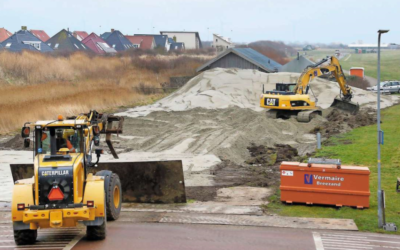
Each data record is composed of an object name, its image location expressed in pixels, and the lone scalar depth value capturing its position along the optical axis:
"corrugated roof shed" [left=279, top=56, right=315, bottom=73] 62.72
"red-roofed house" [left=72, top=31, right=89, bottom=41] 126.51
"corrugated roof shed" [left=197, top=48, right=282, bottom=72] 59.30
